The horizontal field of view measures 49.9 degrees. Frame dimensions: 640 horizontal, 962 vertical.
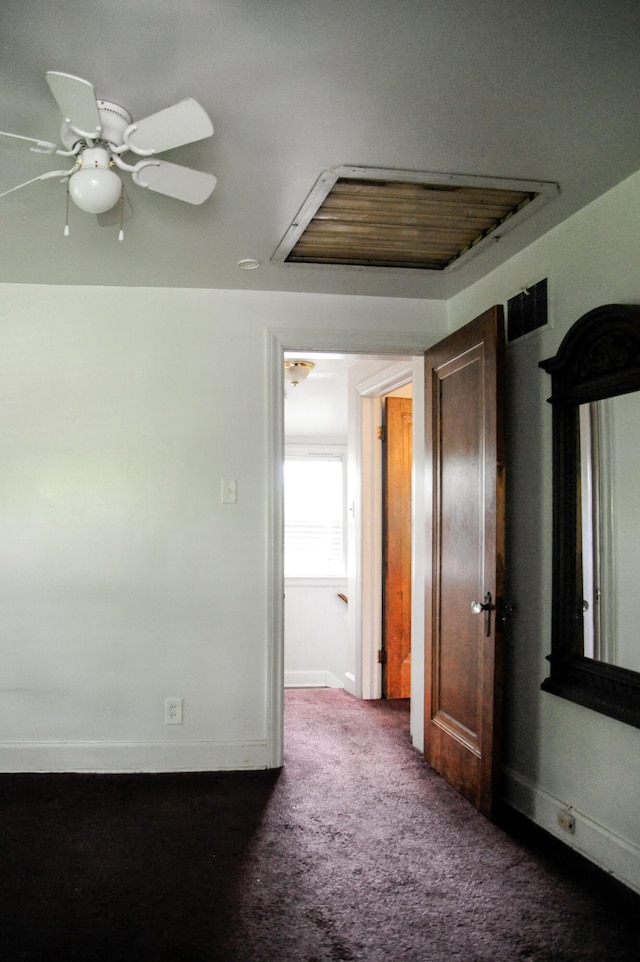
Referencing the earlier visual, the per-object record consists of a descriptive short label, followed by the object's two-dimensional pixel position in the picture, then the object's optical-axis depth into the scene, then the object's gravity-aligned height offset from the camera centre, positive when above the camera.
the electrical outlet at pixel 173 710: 3.34 -1.01
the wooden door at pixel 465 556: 2.73 -0.24
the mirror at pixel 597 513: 2.22 -0.05
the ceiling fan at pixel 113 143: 1.59 +0.90
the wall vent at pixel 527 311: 2.73 +0.78
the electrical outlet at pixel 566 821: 2.49 -1.17
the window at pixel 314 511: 7.21 -0.11
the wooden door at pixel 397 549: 4.73 -0.34
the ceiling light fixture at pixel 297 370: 4.78 +0.92
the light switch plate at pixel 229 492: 3.41 +0.04
